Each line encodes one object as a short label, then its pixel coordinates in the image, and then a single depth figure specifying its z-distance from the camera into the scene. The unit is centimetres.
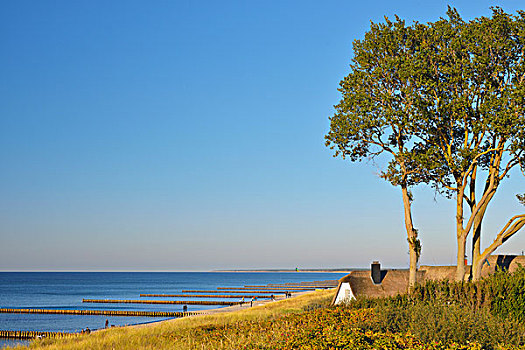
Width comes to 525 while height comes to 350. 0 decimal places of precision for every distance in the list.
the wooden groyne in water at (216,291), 14402
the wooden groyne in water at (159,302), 10094
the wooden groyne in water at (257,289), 15194
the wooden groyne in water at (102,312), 7484
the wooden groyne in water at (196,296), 12104
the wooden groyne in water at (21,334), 5206
